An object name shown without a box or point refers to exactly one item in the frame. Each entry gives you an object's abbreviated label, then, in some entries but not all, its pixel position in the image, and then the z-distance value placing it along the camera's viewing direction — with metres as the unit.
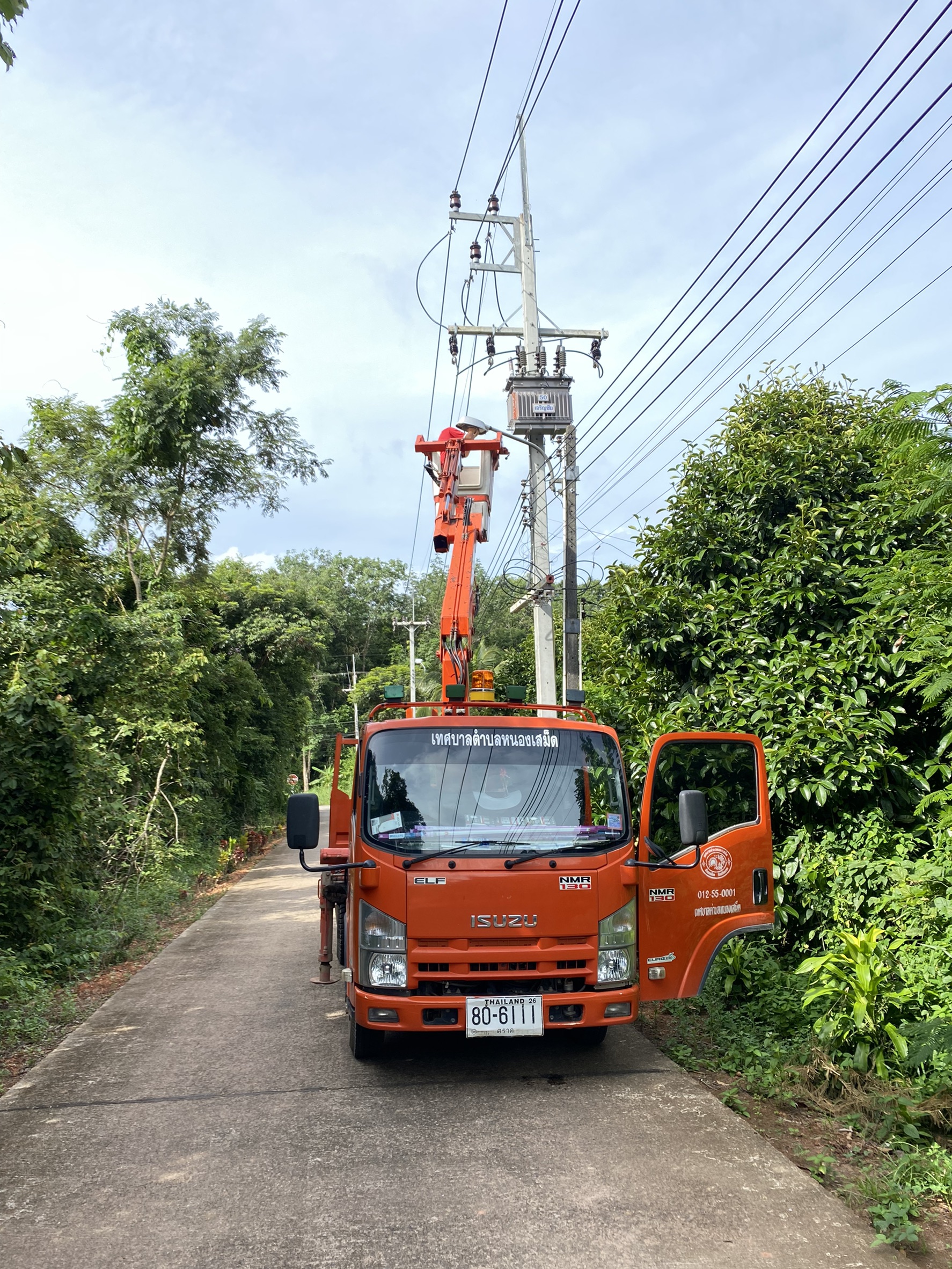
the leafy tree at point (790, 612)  6.69
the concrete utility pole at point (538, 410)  13.91
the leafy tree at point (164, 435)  16.77
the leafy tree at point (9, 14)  3.19
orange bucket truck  5.31
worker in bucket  9.47
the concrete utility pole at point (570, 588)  13.03
